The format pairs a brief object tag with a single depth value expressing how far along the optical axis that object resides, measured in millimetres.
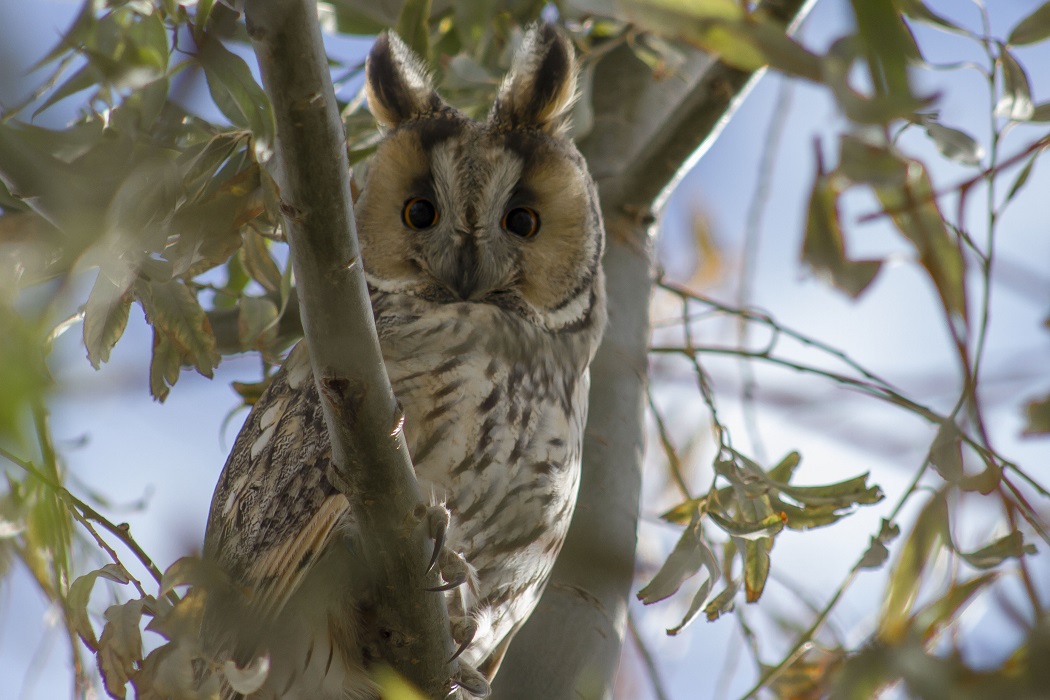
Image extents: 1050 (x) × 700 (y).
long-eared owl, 5931
